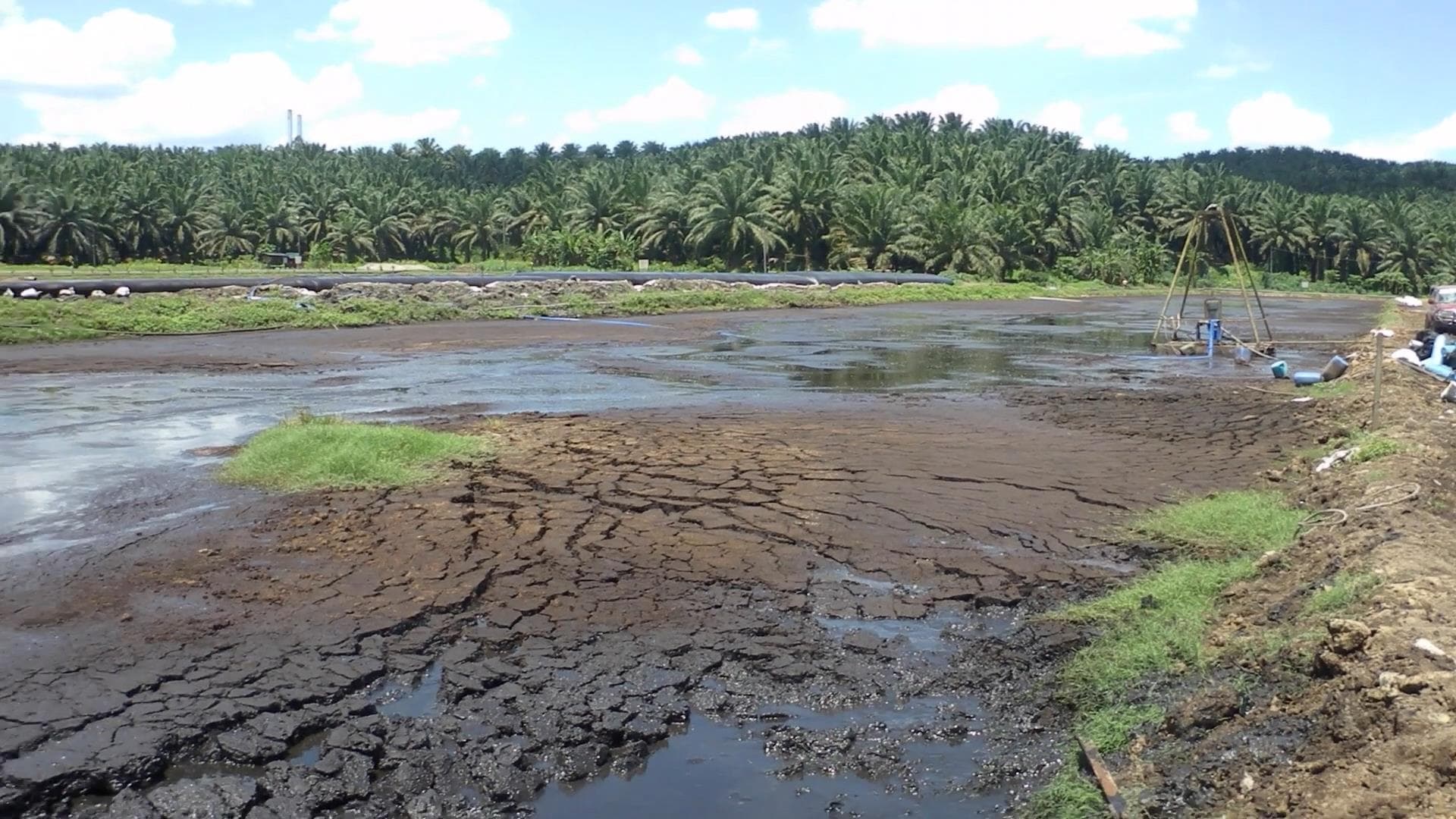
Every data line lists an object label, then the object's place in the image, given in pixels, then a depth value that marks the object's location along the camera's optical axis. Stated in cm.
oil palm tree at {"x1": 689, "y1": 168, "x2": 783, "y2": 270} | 6750
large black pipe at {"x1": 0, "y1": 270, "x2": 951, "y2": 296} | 3894
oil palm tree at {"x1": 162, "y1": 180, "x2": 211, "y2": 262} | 7138
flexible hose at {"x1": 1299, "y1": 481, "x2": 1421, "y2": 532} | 934
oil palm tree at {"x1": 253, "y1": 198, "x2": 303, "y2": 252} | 7438
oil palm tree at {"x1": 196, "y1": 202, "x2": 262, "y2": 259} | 7212
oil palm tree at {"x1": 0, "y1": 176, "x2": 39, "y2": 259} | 6253
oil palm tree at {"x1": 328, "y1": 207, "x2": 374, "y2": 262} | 7631
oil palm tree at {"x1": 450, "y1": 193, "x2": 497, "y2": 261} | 8094
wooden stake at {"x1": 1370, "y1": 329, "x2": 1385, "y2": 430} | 1347
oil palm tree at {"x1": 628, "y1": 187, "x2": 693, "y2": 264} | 7331
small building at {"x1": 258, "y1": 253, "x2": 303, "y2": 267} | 6919
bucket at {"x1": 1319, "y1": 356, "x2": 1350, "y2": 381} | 2038
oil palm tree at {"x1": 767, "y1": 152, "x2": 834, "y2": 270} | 7000
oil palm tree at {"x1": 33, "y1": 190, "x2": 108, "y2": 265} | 6347
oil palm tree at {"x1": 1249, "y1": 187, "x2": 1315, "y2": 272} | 8225
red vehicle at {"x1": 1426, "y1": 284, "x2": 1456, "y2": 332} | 2597
